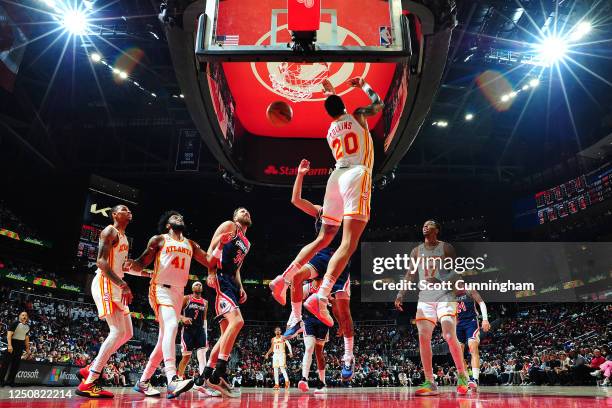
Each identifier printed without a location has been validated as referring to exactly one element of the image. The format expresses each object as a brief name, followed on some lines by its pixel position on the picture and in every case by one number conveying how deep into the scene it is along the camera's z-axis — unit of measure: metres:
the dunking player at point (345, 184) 3.77
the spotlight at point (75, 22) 13.55
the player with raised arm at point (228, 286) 4.88
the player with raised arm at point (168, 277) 4.59
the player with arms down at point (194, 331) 8.59
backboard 3.70
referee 8.93
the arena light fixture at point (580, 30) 13.60
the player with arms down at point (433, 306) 5.41
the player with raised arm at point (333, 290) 4.73
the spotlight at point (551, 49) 14.30
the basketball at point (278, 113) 4.24
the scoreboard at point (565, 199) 22.75
